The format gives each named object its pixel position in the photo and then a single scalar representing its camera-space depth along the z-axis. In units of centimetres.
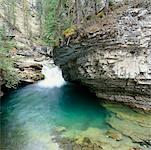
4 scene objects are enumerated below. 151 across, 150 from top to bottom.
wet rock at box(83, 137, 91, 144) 855
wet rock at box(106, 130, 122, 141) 880
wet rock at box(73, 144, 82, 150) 812
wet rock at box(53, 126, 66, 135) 944
